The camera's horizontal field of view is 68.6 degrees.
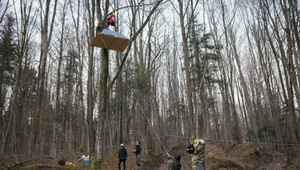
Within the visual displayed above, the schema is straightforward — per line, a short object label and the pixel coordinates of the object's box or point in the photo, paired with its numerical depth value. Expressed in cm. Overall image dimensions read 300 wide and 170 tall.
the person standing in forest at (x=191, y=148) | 754
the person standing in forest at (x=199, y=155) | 772
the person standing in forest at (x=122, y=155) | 1105
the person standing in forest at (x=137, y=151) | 1220
